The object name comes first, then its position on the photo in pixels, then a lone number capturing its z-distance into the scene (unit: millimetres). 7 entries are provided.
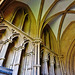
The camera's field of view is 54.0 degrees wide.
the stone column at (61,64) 5646
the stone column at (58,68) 5578
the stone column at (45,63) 4748
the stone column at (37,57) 3911
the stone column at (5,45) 3605
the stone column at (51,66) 5218
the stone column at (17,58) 3676
